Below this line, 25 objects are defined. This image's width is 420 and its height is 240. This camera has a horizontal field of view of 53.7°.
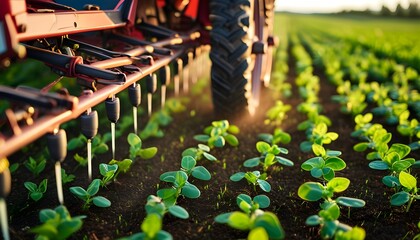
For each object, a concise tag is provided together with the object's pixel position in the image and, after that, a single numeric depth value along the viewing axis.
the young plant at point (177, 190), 1.87
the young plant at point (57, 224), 1.43
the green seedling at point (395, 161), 2.09
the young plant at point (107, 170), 2.01
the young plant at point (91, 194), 1.82
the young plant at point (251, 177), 2.08
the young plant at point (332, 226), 1.52
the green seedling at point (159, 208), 1.67
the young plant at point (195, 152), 2.39
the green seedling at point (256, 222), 1.39
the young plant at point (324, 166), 2.00
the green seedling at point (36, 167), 2.28
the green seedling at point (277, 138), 2.73
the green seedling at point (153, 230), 1.47
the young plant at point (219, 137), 2.61
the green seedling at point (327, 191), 1.77
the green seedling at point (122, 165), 2.20
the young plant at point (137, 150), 2.35
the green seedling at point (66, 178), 2.19
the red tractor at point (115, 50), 1.45
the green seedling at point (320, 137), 2.60
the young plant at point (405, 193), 1.90
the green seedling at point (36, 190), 1.95
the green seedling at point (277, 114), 3.42
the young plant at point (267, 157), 2.27
